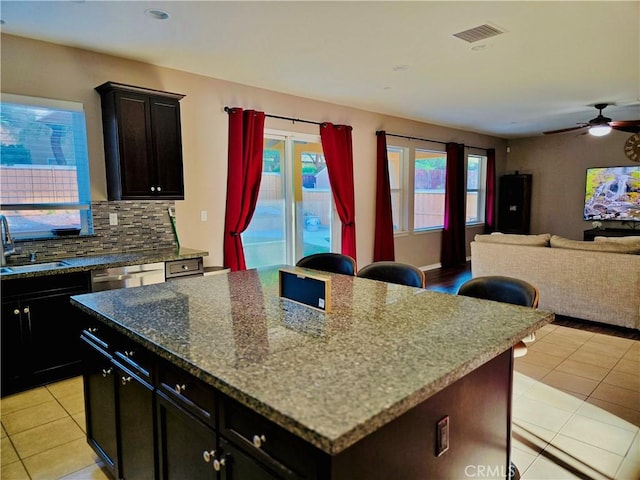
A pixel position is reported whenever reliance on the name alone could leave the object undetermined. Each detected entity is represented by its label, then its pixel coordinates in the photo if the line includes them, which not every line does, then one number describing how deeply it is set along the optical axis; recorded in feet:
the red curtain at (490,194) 29.76
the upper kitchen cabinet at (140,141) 12.01
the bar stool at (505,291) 7.23
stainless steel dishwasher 11.03
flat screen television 26.53
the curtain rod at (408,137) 21.53
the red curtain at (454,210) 25.63
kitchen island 3.53
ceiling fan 18.66
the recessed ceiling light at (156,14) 9.67
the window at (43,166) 11.31
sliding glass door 17.24
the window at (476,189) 30.12
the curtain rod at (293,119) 16.84
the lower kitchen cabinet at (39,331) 9.95
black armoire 30.73
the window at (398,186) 23.80
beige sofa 14.33
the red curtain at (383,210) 21.51
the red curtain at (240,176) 15.57
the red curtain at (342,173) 18.93
